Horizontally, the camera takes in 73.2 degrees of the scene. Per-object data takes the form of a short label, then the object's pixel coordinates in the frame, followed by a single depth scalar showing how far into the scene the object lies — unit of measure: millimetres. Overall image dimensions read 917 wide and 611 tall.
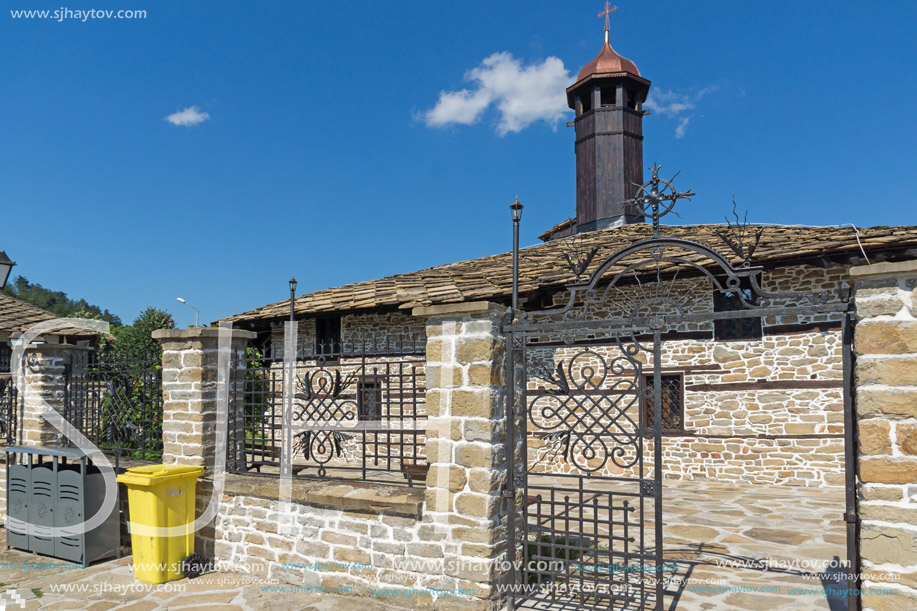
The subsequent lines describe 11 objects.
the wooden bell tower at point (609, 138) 15266
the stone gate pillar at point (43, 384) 7586
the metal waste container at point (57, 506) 6164
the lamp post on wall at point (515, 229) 4770
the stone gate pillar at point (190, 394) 5992
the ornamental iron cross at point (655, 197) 4500
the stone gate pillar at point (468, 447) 4500
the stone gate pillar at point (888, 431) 3309
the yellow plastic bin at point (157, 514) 5516
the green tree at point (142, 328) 20391
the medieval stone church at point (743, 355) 9812
